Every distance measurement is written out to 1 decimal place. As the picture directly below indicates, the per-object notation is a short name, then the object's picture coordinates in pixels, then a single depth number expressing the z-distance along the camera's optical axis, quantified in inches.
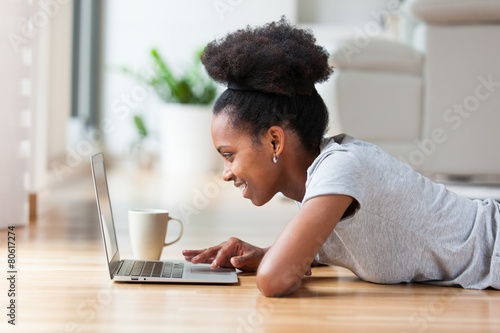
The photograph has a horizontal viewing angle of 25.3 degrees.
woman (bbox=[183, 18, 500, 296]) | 82.4
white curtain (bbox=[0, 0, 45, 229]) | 113.5
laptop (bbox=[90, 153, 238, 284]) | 84.8
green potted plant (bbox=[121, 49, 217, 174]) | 257.5
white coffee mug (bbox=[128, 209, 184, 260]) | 91.6
